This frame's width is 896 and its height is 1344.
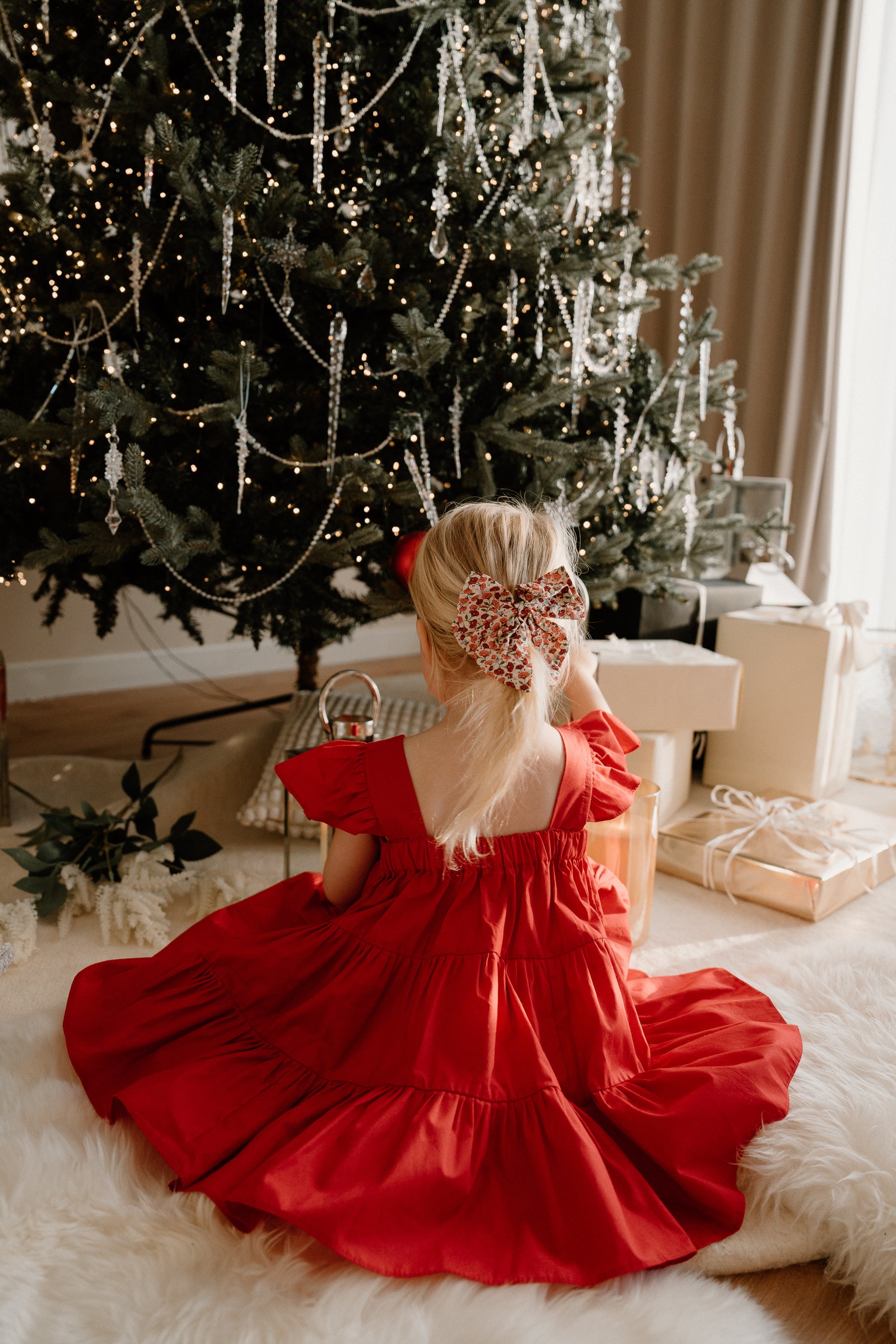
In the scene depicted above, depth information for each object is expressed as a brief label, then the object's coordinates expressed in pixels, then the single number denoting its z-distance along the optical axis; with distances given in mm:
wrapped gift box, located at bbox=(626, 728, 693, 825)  1903
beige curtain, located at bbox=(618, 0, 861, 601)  3047
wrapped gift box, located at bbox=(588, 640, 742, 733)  1889
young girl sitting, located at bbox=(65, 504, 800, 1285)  887
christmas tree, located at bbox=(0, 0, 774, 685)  1652
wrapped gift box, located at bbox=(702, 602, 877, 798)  2057
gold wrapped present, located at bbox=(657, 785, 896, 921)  1686
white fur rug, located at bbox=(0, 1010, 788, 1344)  794
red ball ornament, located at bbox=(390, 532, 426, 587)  1770
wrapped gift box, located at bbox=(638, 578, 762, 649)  2252
